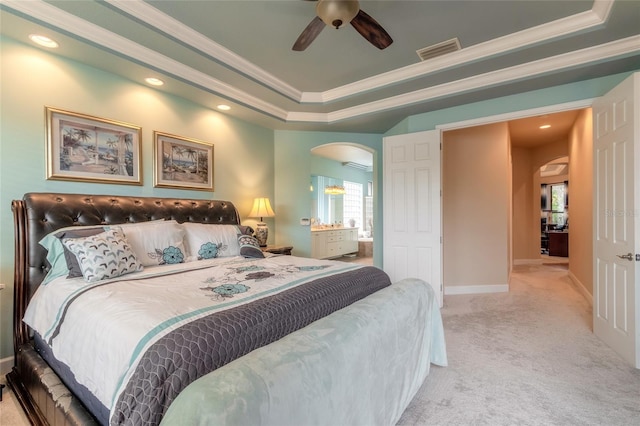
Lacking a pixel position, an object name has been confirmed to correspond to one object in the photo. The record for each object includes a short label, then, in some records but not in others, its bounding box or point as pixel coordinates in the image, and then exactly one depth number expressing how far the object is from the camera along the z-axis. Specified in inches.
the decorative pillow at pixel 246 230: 130.0
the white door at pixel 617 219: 88.3
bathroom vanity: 258.1
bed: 37.1
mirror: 302.6
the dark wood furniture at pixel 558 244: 305.4
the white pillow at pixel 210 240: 106.0
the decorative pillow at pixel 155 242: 90.8
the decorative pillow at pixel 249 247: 110.2
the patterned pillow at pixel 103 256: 71.9
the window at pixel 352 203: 351.6
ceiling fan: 68.9
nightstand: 149.4
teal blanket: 31.5
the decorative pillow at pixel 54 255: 78.4
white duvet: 44.4
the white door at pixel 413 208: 141.8
